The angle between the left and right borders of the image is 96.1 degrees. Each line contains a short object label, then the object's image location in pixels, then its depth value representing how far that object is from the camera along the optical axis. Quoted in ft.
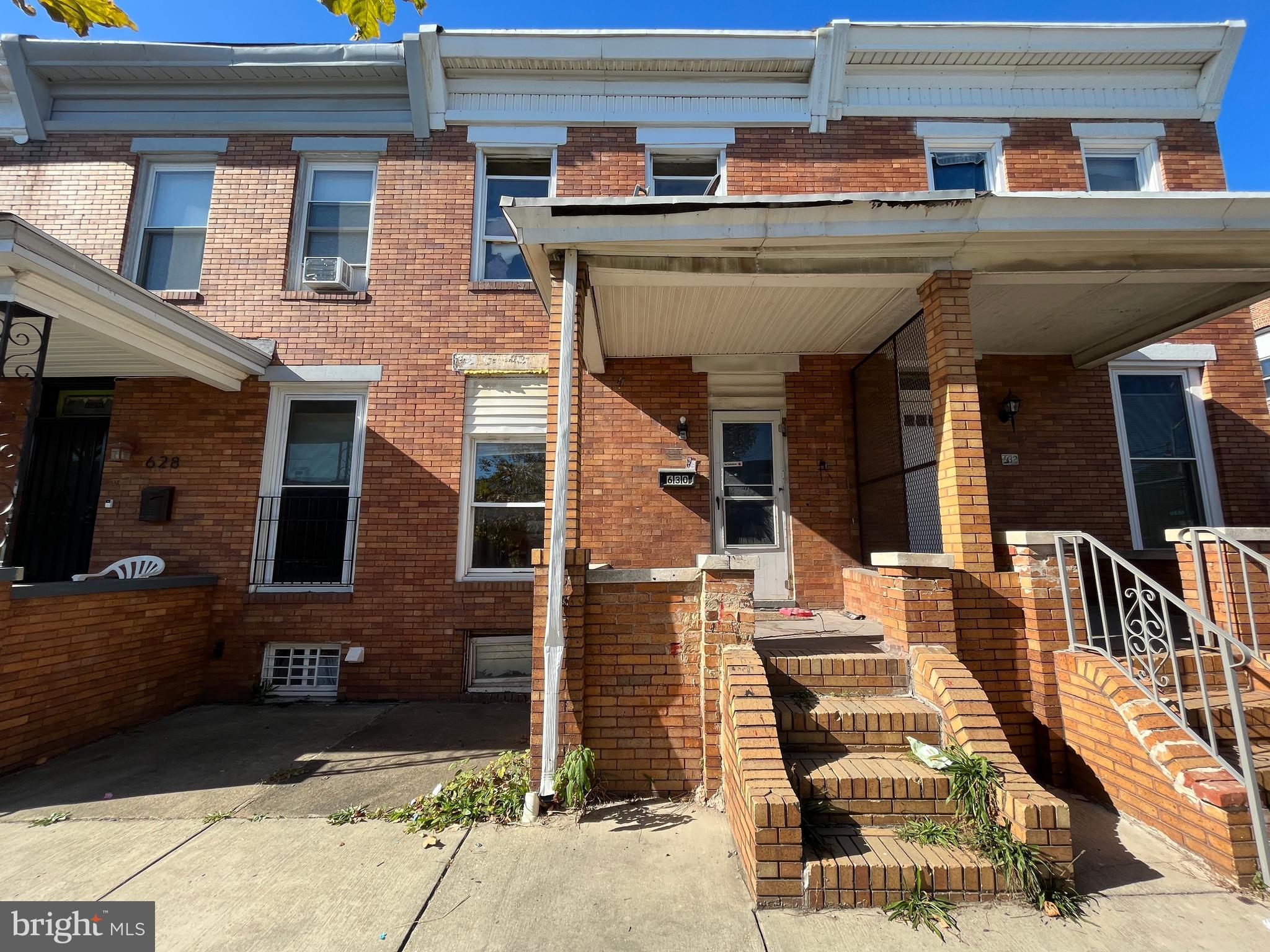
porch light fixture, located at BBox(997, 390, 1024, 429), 20.80
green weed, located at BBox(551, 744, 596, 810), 11.71
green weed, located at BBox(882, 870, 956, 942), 8.43
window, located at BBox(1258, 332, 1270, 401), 38.42
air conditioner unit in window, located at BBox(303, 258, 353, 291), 22.20
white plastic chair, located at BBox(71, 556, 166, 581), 20.10
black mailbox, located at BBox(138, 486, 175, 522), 20.63
